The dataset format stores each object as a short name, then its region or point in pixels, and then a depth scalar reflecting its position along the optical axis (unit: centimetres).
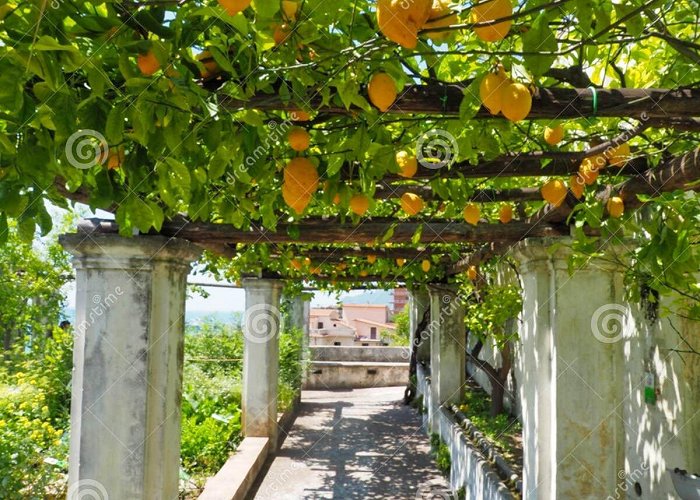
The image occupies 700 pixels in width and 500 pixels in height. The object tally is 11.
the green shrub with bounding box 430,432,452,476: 796
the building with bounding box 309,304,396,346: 3957
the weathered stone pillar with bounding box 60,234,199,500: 367
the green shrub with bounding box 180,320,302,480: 725
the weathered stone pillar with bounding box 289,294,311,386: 1469
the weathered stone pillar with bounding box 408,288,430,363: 1396
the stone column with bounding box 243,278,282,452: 874
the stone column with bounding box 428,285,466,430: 938
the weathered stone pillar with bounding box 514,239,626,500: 393
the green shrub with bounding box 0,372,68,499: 491
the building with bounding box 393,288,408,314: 6466
